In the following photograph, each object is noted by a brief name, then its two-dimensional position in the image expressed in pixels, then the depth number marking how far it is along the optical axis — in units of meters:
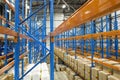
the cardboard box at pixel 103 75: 2.24
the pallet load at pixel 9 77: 2.21
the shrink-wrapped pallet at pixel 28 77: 2.73
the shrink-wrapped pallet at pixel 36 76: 2.67
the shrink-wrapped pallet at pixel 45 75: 2.68
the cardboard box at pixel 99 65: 2.65
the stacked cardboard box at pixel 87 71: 2.98
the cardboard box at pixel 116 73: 2.07
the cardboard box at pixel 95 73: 2.59
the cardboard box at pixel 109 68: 2.31
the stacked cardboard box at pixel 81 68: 3.37
